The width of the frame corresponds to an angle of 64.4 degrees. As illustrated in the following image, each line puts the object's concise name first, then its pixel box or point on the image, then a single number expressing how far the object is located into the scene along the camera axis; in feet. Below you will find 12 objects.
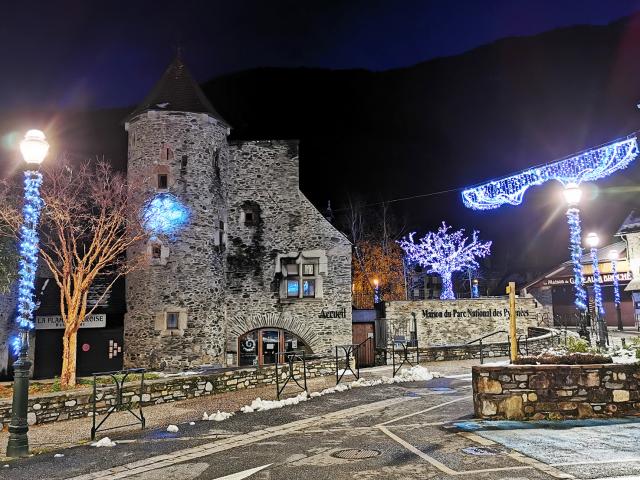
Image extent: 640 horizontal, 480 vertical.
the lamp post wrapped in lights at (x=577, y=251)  41.81
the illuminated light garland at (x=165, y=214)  65.00
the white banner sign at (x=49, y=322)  63.26
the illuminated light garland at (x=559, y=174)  47.88
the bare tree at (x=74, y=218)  44.75
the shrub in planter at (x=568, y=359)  29.60
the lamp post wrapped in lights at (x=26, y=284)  25.17
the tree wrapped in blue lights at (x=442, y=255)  125.59
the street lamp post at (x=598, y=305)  41.10
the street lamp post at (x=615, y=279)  93.96
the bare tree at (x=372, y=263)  136.26
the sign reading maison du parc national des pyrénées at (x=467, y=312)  78.64
